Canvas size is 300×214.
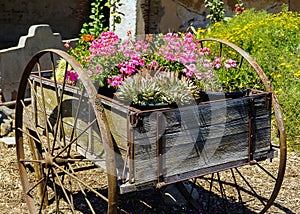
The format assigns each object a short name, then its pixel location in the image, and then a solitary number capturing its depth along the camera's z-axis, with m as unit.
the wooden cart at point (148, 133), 2.29
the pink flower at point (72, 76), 2.85
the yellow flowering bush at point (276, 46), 5.04
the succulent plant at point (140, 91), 2.42
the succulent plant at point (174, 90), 2.46
